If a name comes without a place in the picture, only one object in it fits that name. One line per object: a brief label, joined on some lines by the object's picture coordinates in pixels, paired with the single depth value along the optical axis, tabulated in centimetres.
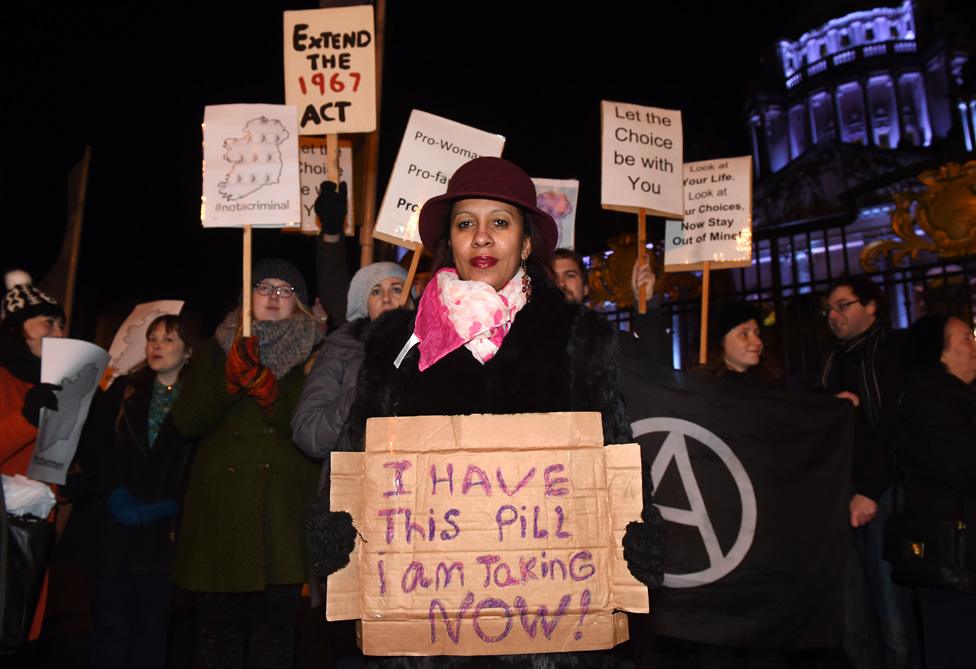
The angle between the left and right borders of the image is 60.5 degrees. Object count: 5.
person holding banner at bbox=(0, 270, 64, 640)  416
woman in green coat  385
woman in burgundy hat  245
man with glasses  448
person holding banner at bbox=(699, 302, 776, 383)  503
